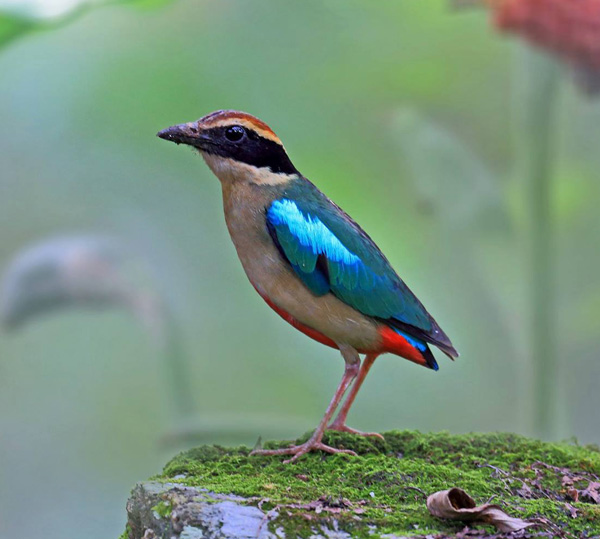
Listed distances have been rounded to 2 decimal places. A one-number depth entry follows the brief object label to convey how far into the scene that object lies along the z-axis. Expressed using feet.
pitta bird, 23.39
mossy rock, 18.15
